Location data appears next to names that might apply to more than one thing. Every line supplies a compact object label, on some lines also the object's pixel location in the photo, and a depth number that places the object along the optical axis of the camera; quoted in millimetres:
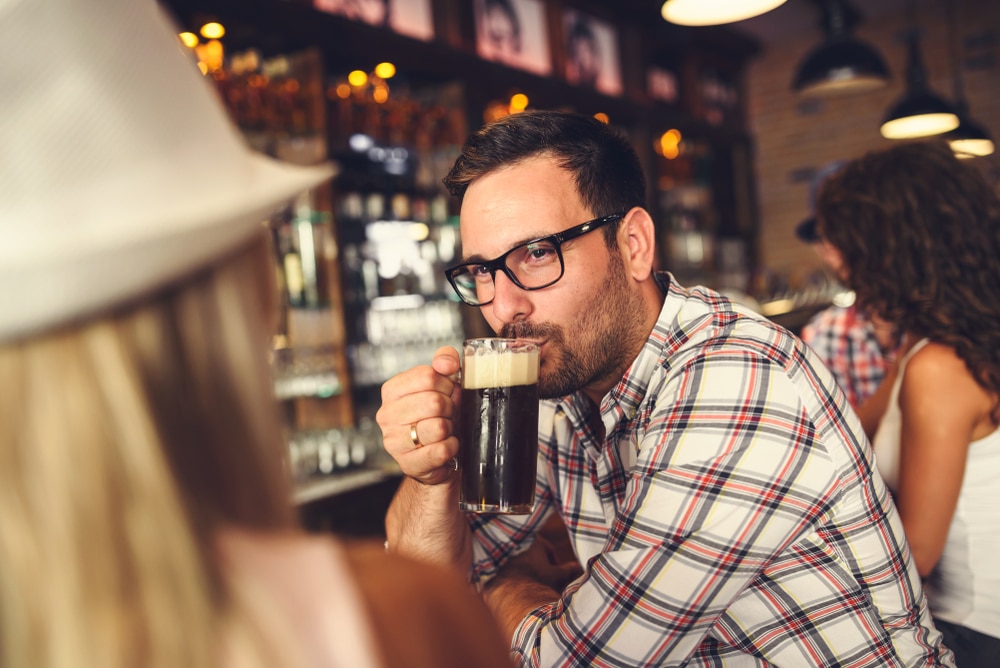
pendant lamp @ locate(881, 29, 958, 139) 4719
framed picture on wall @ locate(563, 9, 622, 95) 5707
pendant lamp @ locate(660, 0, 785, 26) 2660
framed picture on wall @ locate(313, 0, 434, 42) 4082
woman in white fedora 481
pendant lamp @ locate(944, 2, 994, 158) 5219
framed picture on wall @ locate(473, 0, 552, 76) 5000
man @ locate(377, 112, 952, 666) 1143
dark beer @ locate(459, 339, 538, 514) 1233
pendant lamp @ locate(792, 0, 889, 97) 4312
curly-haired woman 1693
